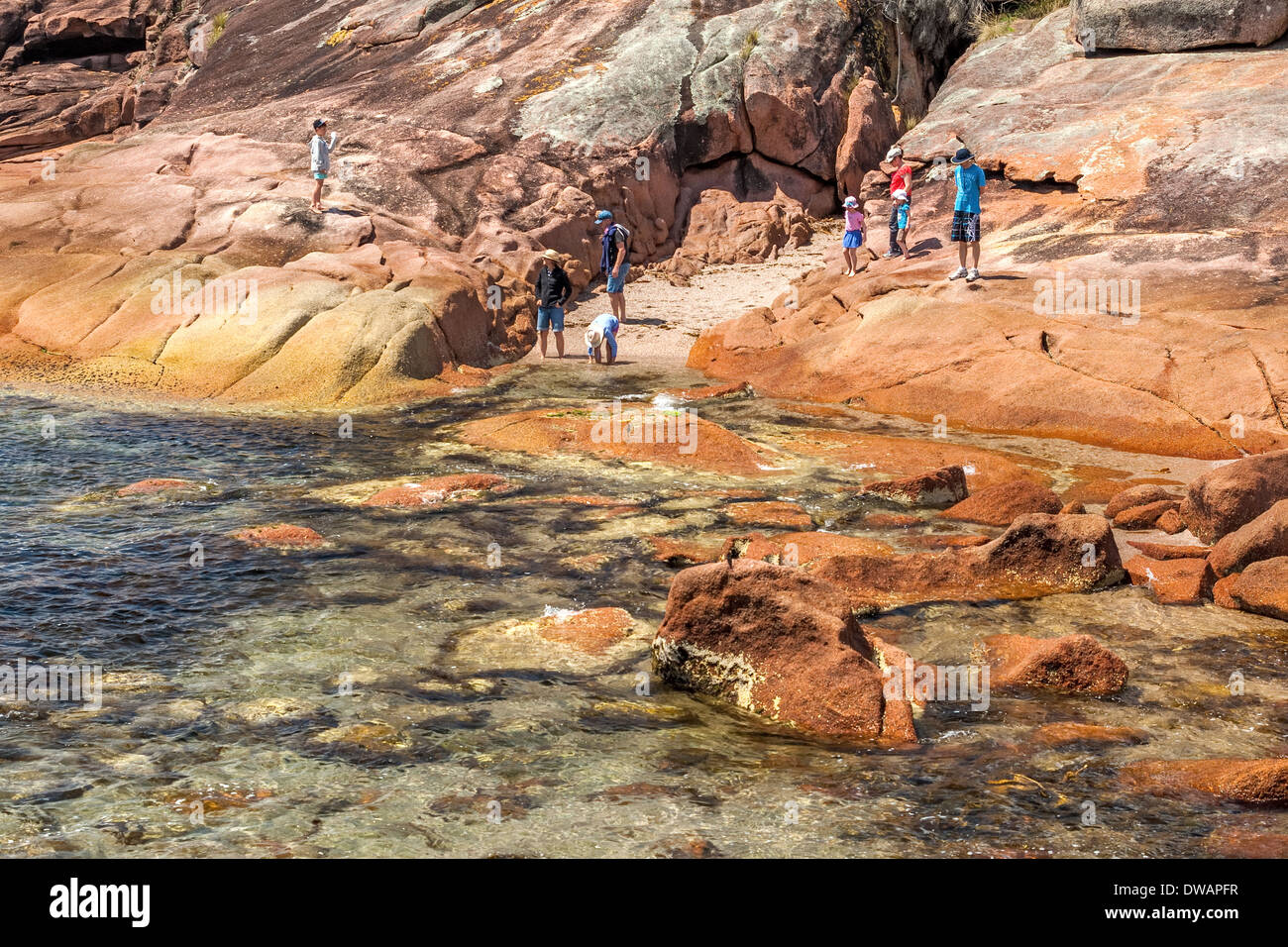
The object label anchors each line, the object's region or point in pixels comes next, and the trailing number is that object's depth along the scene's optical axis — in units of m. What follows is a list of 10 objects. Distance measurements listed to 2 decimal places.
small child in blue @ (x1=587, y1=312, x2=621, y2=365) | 16.70
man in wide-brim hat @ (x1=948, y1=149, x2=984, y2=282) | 15.11
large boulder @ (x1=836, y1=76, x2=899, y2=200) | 21.98
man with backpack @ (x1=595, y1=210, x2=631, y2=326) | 17.95
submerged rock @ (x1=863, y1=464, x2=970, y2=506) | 9.86
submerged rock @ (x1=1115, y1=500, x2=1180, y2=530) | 9.28
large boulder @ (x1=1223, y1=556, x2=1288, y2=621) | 7.28
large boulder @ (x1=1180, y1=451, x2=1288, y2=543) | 8.69
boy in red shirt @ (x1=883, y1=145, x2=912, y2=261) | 17.97
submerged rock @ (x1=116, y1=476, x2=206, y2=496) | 10.04
